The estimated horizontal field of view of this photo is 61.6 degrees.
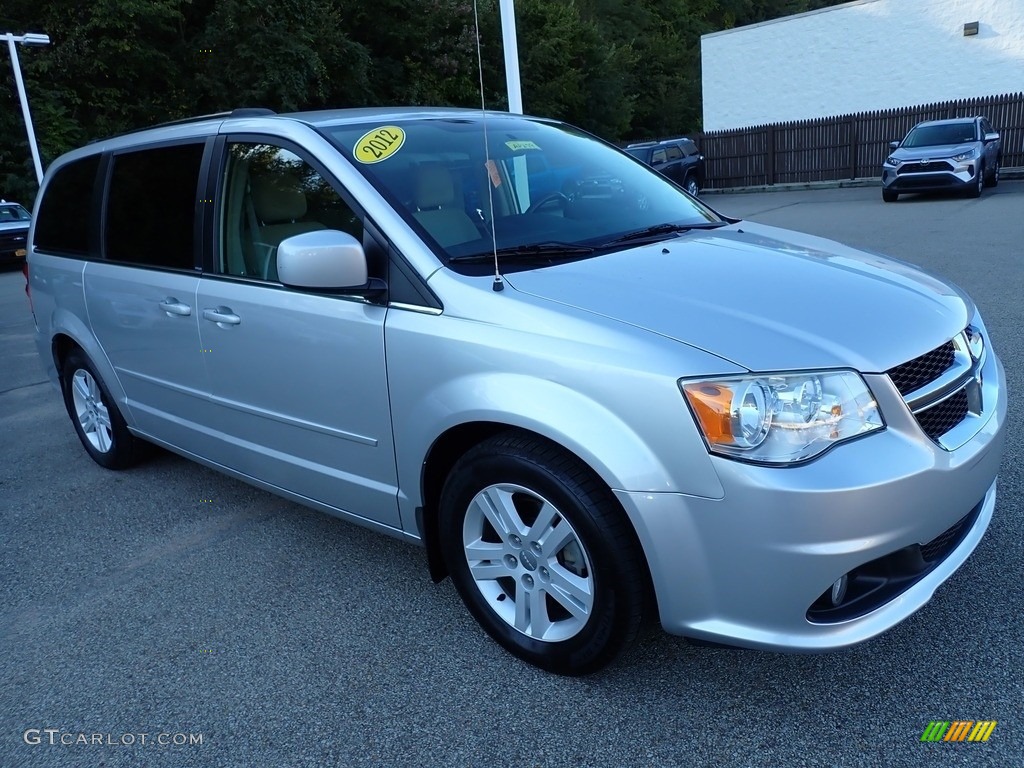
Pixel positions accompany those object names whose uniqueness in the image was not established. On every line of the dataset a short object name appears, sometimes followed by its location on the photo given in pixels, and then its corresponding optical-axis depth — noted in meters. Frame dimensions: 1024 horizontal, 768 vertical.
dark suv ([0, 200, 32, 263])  18.03
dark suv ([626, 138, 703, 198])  22.17
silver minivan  2.21
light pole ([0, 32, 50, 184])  23.11
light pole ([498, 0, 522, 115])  9.30
